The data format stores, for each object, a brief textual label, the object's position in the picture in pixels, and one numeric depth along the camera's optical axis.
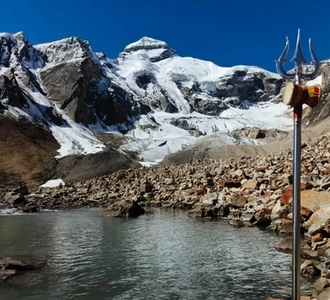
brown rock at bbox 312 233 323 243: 13.92
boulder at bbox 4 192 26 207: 37.34
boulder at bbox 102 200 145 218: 27.56
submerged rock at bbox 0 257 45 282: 12.23
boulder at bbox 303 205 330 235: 14.43
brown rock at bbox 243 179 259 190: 25.88
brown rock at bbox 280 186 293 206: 19.72
